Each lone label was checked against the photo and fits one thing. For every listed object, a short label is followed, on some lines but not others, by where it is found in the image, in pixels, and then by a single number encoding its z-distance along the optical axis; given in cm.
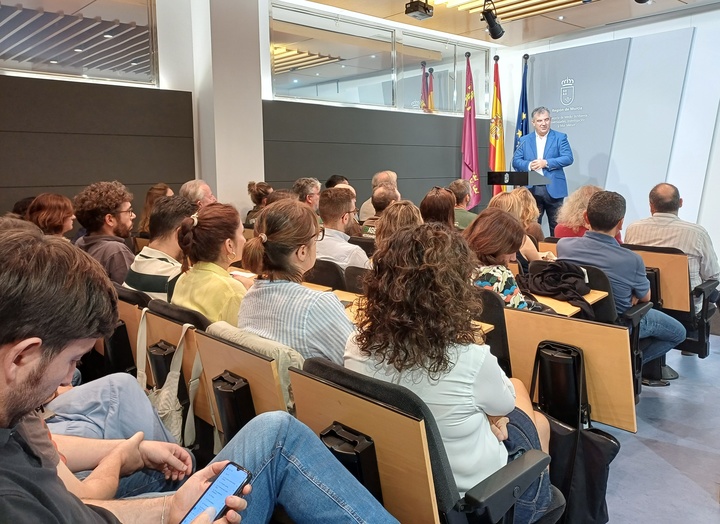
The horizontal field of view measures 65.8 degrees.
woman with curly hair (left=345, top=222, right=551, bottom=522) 148
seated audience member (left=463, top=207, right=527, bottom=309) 245
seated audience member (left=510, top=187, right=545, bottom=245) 417
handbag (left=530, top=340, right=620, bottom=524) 196
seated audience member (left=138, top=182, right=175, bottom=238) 471
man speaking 729
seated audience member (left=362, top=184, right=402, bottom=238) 477
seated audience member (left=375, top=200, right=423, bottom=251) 332
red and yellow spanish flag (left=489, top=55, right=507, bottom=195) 835
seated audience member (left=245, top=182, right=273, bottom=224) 528
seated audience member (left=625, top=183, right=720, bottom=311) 362
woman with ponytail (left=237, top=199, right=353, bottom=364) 186
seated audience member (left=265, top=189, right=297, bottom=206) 465
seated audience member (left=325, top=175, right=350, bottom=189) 610
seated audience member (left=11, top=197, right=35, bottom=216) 411
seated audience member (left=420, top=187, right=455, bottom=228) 369
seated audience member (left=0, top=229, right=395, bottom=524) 81
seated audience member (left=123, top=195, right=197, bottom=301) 278
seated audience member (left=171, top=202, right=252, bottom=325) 236
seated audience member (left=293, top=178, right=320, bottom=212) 537
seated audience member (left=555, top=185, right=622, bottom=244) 401
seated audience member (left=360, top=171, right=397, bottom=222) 610
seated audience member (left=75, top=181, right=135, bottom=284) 321
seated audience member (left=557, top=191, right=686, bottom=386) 311
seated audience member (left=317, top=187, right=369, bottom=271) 360
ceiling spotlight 612
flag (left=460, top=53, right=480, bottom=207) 823
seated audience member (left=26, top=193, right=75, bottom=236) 353
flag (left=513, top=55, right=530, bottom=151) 814
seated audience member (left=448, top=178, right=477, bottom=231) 491
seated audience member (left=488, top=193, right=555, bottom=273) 344
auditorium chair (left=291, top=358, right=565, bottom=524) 135
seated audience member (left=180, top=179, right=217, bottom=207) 502
